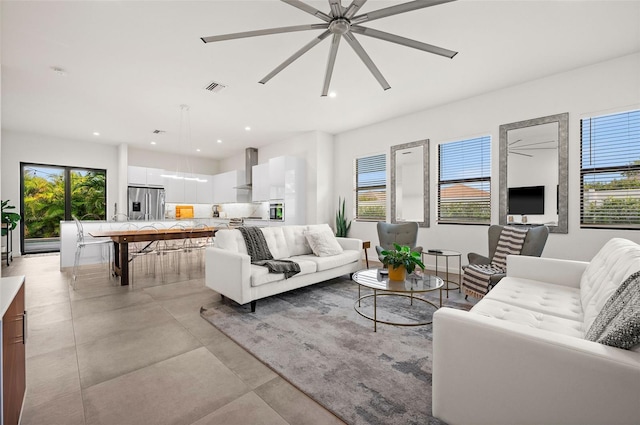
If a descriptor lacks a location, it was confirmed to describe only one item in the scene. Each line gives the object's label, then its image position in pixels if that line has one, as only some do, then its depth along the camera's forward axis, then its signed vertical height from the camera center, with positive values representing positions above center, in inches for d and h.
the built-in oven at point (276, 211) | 273.7 -1.2
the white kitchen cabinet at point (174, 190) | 324.2 +22.3
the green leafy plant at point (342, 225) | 251.3 -13.3
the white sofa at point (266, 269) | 113.5 -25.2
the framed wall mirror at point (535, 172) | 150.7 +21.6
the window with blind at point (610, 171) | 134.6 +19.5
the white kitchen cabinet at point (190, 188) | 343.6 +26.1
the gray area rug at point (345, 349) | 62.1 -41.6
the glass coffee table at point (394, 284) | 97.7 -27.0
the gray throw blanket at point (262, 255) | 123.3 -21.7
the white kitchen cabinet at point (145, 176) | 297.7 +35.7
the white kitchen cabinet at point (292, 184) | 255.9 +23.8
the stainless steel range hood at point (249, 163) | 323.6 +52.7
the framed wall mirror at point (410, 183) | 205.0 +20.8
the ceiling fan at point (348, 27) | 76.5 +55.0
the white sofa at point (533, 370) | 37.9 -24.8
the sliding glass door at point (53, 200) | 265.7 +9.6
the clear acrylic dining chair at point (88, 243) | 169.3 -24.0
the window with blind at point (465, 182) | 179.8 +19.0
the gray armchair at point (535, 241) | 128.9 -13.9
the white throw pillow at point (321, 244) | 153.7 -18.7
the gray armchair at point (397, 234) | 182.4 -15.6
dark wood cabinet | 43.6 -25.9
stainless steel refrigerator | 300.0 +6.9
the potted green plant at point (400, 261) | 106.1 -19.4
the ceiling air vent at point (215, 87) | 161.2 +71.3
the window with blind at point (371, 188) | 230.7 +18.7
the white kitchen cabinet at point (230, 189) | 331.6 +25.7
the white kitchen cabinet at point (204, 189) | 355.6 +25.6
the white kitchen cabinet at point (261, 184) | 287.6 +27.2
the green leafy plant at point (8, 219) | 218.2 -7.6
